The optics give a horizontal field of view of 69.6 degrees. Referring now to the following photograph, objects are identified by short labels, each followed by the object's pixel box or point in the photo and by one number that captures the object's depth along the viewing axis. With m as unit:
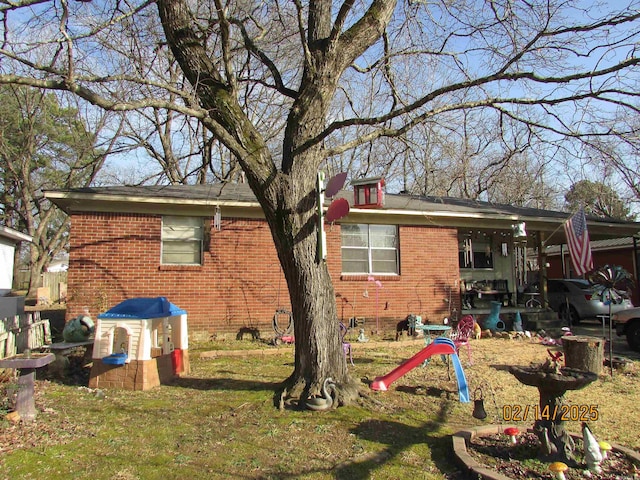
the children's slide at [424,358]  5.54
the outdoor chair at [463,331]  7.27
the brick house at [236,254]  10.37
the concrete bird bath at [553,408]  3.97
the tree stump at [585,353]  7.46
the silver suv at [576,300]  13.57
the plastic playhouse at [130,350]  6.73
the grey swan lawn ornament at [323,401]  5.49
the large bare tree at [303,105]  5.73
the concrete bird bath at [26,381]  5.03
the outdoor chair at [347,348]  8.22
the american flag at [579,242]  8.26
